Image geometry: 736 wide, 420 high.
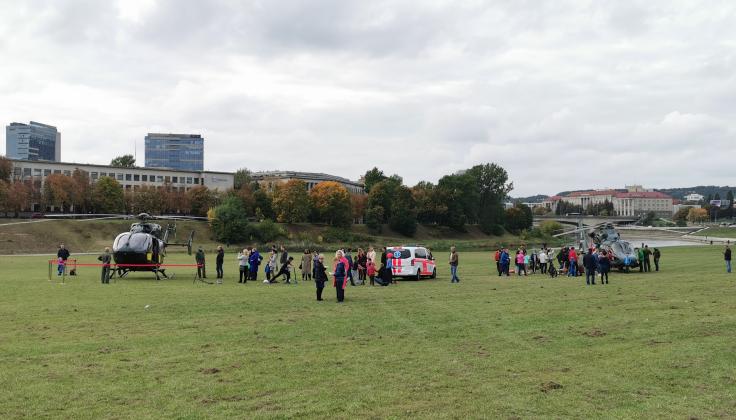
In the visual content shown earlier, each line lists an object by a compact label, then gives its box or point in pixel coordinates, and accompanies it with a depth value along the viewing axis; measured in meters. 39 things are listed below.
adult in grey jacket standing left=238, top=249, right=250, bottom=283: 30.30
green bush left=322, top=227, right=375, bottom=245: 109.81
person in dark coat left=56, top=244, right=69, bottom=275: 31.81
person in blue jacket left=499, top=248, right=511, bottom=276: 35.69
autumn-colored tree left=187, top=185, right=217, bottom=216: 120.74
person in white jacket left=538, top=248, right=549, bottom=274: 37.94
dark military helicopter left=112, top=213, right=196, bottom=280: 32.12
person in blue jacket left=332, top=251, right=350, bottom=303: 21.75
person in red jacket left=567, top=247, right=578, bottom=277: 35.56
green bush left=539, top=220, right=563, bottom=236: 135.25
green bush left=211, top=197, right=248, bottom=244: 94.44
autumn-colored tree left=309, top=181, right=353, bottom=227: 118.06
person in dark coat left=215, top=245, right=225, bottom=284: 31.66
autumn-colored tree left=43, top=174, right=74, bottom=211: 107.28
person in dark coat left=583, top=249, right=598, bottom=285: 28.38
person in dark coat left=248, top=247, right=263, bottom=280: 30.81
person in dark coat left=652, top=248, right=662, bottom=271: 37.39
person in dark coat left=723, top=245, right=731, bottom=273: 35.51
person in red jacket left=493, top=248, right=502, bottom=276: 35.94
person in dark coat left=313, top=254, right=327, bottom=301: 21.94
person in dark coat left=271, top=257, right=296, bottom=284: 29.86
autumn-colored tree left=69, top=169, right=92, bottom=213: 109.44
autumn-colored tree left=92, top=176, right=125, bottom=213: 111.00
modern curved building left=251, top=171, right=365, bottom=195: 182.35
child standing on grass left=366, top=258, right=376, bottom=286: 29.08
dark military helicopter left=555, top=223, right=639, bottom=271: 36.97
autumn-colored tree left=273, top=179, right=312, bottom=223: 111.81
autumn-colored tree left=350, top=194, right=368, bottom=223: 130.50
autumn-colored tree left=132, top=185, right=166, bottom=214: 114.38
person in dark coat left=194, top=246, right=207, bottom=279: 32.41
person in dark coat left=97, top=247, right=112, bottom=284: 29.66
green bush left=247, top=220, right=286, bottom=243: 97.94
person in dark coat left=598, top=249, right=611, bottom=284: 28.64
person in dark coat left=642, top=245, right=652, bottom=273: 37.19
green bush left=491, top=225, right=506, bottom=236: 140.25
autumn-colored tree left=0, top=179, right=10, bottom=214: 96.06
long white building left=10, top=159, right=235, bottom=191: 131.62
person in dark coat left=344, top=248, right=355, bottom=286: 28.32
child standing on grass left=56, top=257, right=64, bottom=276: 31.90
